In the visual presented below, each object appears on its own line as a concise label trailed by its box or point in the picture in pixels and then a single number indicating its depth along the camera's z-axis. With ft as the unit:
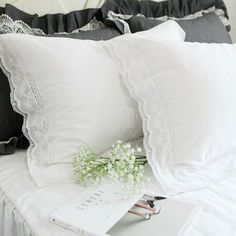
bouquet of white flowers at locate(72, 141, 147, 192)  2.74
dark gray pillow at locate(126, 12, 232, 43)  4.88
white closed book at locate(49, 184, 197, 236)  2.27
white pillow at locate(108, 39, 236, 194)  3.08
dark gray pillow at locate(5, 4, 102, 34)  4.02
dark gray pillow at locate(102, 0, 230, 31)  5.10
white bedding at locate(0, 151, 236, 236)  2.36
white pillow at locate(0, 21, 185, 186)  3.14
